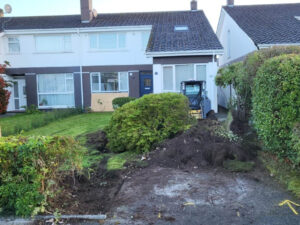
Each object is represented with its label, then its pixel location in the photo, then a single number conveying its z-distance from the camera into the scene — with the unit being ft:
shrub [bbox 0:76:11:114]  41.83
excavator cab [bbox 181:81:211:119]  36.14
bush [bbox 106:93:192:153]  23.27
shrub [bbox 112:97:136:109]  51.06
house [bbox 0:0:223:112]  60.23
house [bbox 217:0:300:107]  45.91
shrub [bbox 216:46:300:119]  22.44
